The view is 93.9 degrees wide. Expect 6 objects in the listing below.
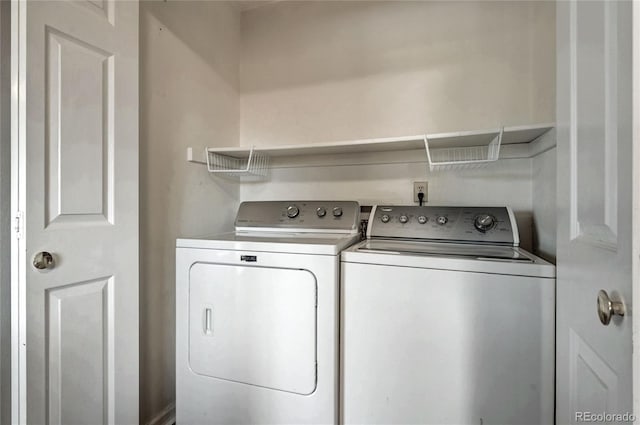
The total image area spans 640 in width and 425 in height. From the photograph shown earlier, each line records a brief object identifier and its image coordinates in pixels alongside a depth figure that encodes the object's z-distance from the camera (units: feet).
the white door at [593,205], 1.73
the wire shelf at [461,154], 5.40
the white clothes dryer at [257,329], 3.96
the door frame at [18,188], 2.98
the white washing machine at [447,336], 3.33
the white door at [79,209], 3.06
